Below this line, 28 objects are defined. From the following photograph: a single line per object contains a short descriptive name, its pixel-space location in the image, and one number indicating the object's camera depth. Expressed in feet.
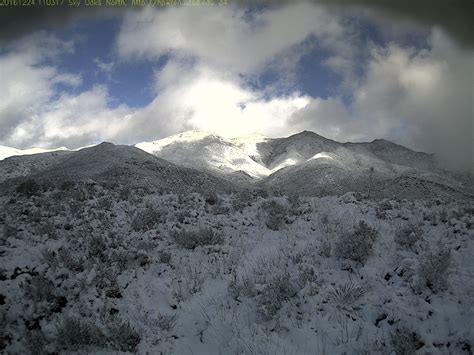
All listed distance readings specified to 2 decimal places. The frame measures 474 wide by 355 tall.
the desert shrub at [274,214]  30.22
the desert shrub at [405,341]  13.75
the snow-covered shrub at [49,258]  21.39
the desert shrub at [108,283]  19.67
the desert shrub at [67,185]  44.34
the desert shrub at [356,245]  21.91
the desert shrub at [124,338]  15.35
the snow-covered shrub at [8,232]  23.53
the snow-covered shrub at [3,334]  15.32
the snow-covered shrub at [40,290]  18.26
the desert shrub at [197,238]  26.27
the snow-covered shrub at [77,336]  15.42
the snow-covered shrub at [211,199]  39.78
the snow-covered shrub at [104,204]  34.97
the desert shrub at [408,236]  23.44
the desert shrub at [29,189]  39.78
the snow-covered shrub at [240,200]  37.47
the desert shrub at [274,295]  17.44
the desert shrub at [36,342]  14.85
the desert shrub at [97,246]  23.91
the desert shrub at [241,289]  19.13
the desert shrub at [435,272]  17.43
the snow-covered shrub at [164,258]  23.78
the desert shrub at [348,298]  17.25
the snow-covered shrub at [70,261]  21.67
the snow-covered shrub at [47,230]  25.33
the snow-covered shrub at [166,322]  16.92
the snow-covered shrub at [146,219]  29.84
